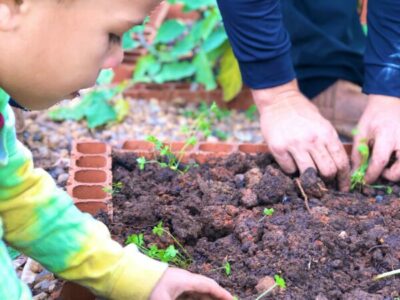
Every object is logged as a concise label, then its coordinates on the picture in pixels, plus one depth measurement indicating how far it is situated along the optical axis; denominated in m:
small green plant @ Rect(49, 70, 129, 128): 3.25
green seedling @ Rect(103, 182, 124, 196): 2.16
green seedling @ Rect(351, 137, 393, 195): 2.29
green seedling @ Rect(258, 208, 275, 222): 2.02
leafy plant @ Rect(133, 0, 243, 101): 3.44
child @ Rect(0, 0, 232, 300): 1.41
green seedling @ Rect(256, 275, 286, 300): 1.68
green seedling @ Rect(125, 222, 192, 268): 1.79
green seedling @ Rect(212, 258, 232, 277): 1.78
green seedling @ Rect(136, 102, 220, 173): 2.23
